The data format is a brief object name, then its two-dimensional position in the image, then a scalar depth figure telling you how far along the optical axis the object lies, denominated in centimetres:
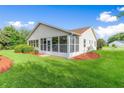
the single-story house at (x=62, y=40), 572
